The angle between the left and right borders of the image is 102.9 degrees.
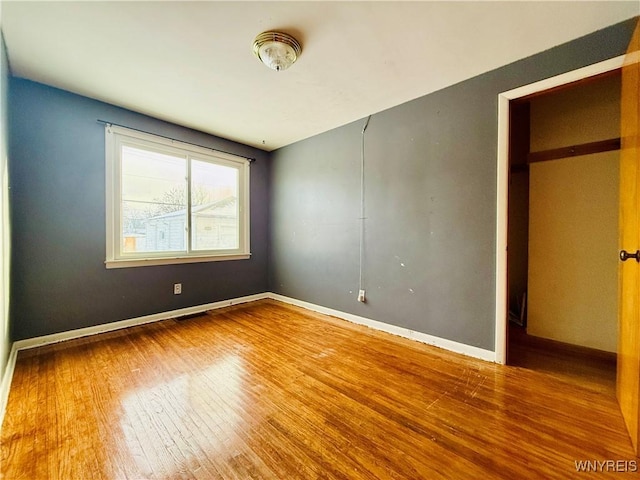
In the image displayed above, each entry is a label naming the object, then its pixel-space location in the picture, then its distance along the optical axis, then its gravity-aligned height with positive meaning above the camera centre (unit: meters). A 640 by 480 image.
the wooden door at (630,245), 1.29 -0.04
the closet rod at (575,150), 2.21 +0.82
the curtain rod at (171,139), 2.72 +1.26
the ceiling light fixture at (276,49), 1.76 +1.37
